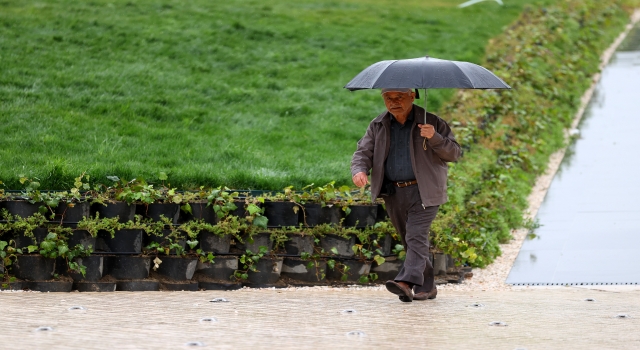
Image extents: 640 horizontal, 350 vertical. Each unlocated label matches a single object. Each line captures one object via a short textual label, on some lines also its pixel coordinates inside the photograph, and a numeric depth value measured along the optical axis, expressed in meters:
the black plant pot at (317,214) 15.27
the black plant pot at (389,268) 15.47
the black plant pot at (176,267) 14.62
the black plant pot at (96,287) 14.22
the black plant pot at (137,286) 14.35
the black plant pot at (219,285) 14.79
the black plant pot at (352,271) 15.33
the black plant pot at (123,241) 14.40
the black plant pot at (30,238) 14.18
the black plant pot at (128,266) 14.40
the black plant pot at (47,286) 14.07
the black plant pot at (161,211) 14.77
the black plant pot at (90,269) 14.23
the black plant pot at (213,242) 14.77
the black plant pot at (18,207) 14.33
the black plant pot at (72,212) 14.37
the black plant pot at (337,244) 15.31
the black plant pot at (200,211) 14.88
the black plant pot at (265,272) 14.95
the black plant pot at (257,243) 14.96
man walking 13.03
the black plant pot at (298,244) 15.16
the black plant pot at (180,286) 14.55
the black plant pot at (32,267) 14.05
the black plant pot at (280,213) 15.15
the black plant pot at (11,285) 13.92
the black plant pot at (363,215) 15.41
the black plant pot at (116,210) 14.52
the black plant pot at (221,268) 14.83
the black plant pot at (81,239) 14.23
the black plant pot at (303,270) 15.19
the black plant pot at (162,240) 14.61
